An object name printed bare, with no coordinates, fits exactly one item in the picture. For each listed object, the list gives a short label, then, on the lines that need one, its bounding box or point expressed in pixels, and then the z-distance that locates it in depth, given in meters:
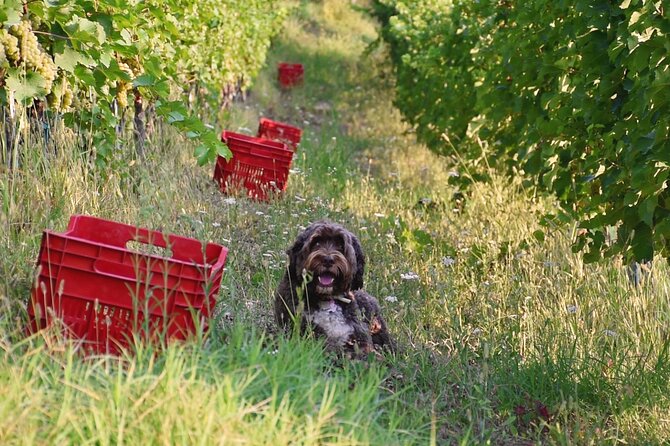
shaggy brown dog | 9.80
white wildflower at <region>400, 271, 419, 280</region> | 12.07
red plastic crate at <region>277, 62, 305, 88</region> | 41.97
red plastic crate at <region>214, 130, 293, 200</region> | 17.22
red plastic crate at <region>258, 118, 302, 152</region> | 23.19
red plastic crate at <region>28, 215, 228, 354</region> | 7.61
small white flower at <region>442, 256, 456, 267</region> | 12.88
